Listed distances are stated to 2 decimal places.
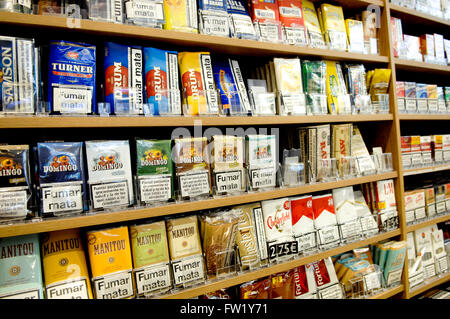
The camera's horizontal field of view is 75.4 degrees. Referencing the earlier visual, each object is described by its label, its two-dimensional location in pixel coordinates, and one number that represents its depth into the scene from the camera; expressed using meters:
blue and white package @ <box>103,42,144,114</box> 1.24
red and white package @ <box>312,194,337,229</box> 1.71
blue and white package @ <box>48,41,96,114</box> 1.13
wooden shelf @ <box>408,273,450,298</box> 2.05
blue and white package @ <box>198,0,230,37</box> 1.43
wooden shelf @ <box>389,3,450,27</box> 2.13
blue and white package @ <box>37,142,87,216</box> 1.09
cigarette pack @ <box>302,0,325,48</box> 1.78
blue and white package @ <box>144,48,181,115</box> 1.31
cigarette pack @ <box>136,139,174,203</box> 1.26
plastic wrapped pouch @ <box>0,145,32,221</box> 1.03
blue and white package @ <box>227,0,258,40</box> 1.53
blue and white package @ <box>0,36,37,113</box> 1.05
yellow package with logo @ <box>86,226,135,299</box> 1.16
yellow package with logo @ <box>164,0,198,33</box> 1.36
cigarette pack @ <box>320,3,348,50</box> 1.85
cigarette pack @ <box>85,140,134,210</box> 1.18
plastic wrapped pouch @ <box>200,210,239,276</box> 1.38
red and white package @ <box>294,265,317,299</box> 1.61
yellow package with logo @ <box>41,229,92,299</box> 1.09
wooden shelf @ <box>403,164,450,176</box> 2.11
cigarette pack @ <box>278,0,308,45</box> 1.70
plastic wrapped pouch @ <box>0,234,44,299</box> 1.04
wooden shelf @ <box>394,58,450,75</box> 2.12
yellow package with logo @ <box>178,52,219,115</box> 1.39
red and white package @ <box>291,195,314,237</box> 1.64
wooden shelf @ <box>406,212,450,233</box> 2.08
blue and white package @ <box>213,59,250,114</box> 1.49
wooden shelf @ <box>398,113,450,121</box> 2.10
